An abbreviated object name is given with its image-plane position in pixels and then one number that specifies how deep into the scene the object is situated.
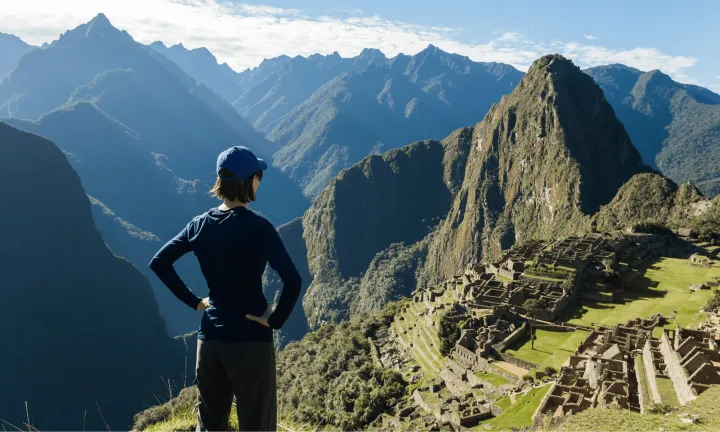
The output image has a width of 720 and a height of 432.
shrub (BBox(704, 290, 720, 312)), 33.97
